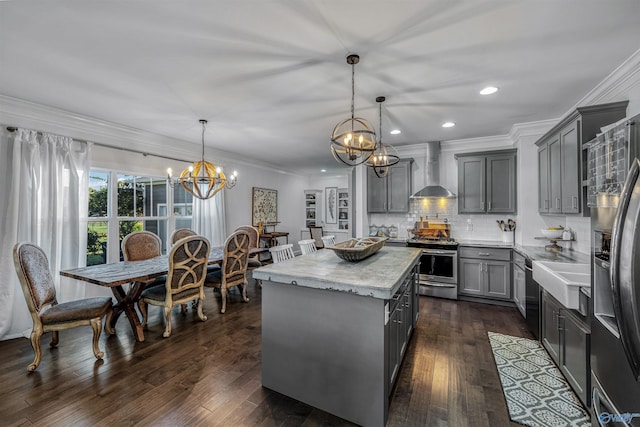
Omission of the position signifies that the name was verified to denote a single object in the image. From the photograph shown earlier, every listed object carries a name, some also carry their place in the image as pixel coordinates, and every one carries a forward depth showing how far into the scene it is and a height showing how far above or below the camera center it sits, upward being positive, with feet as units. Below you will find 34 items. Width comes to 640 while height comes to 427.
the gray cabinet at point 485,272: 13.16 -3.06
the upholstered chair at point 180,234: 14.16 -1.14
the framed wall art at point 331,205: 29.25 +0.84
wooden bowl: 7.62 -1.15
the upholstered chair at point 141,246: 11.90 -1.55
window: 13.02 +0.16
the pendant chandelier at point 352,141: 6.91 +1.93
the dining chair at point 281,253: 10.65 -1.66
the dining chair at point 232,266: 12.32 -2.56
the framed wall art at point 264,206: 22.13 +0.56
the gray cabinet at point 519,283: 11.46 -3.19
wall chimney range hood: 15.28 +2.23
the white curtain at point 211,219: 17.21 -0.41
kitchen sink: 5.89 -1.79
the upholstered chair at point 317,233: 25.44 -1.98
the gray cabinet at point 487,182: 14.17 +1.67
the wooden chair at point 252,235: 17.10 -1.44
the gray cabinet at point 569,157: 8.07 +2.01
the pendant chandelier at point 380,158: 9.85 +2.04
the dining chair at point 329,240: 12.75 -1.32
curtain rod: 10.15 +3.28
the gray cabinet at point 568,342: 5.99 -3.37
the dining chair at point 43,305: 7.75 -2.96
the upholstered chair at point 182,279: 9.82 -2.57
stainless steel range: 14.01 -2.93
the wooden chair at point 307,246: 11.36 -1.45
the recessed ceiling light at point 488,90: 9.14 +4.26
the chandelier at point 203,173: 11.87 +1.75
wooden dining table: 8.80 -2.14
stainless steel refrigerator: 2.78 -0.76
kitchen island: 5.54 -2.80
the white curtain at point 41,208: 10.05 +0.22
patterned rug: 6.02 -4.62
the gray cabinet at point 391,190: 16.75 +1.45
